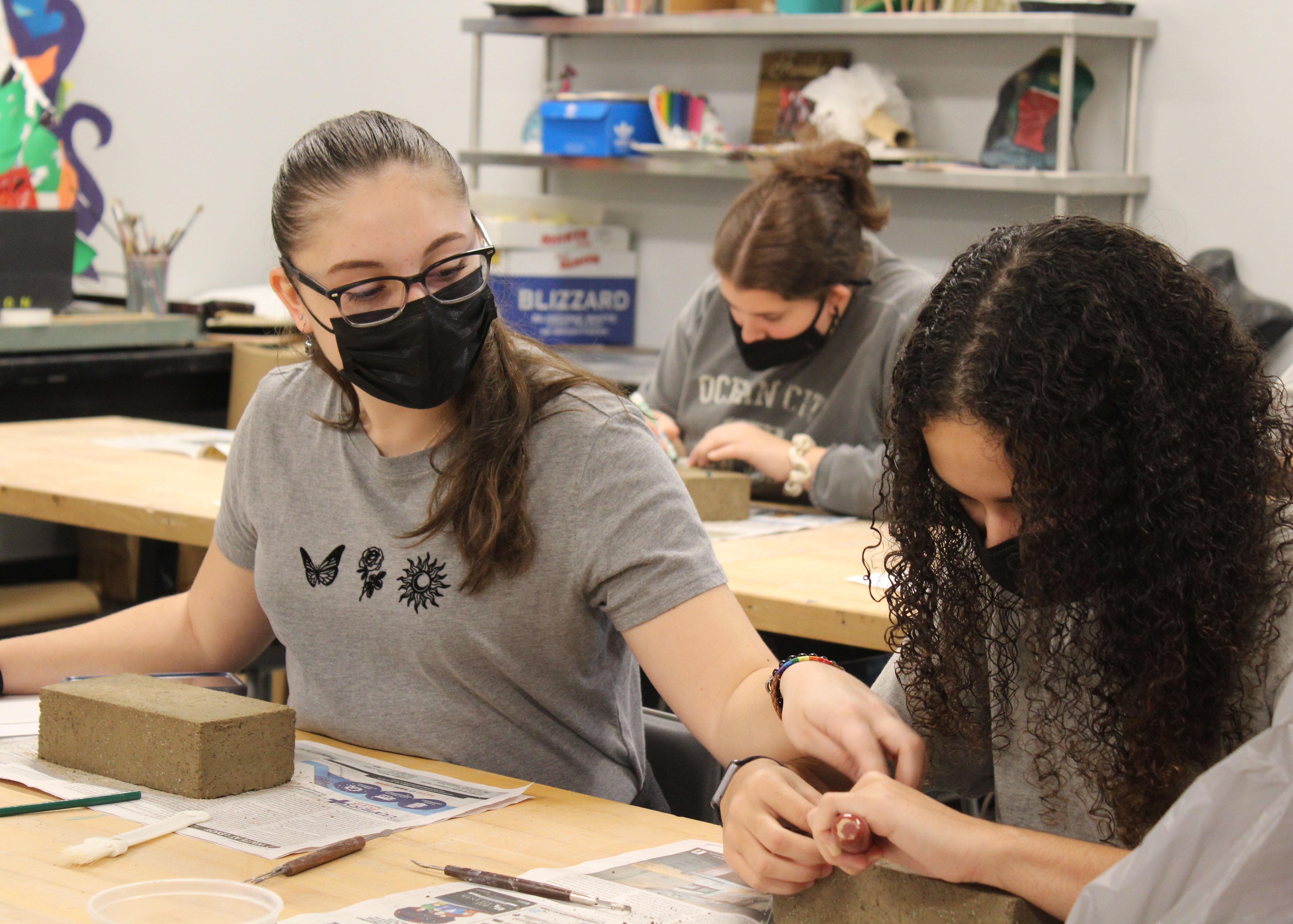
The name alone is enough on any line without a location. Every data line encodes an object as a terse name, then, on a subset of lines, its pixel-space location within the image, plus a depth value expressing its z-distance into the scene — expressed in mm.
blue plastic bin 4133
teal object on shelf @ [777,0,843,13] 3857
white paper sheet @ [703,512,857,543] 2410
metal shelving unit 3373
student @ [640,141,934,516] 2598
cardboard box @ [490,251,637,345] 4320
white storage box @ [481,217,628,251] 4250
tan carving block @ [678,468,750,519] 2453
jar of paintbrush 3867
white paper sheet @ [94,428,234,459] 2795
